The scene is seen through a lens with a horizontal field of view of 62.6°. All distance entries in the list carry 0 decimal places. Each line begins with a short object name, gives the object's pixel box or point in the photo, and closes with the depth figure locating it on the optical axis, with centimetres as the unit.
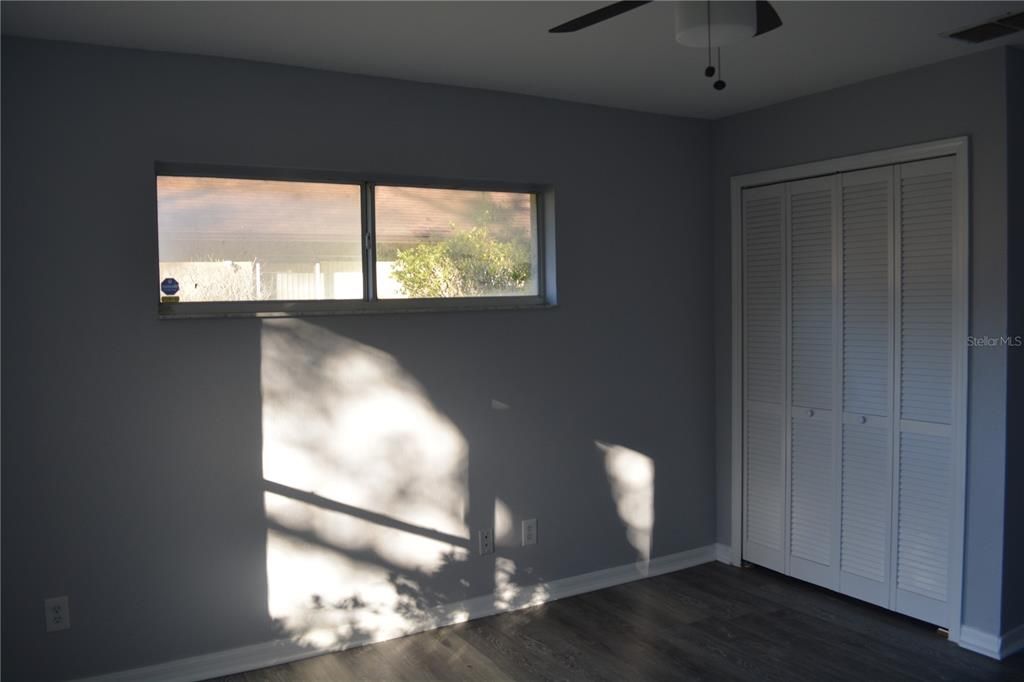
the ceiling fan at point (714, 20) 198
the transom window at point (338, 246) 324
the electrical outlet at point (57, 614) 294
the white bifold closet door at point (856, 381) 351
